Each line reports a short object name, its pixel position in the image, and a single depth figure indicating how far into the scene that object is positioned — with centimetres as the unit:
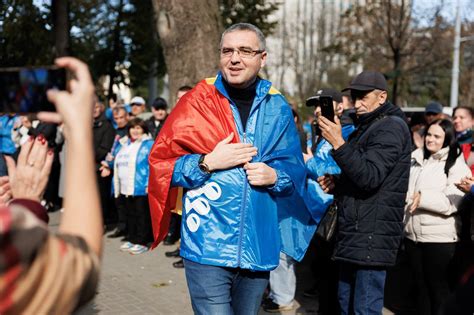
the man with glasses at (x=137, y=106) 987
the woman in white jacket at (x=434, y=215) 457
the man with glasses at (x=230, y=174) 297
